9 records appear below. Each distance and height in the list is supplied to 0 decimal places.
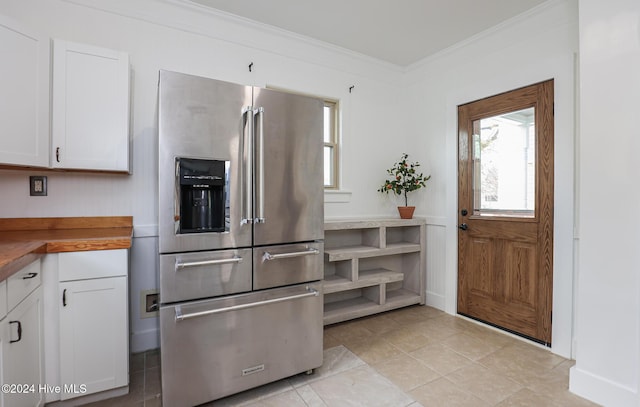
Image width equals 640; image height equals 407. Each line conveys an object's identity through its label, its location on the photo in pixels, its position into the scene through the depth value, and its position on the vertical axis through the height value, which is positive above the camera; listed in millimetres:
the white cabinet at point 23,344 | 1217 -642
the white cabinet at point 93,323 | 1635 -679
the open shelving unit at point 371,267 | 2914 -712
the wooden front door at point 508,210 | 2426 -68
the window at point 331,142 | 3287 +645
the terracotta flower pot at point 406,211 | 3367 -101
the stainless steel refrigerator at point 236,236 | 1608 -202
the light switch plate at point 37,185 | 2055 +104
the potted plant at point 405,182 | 3371 +225
